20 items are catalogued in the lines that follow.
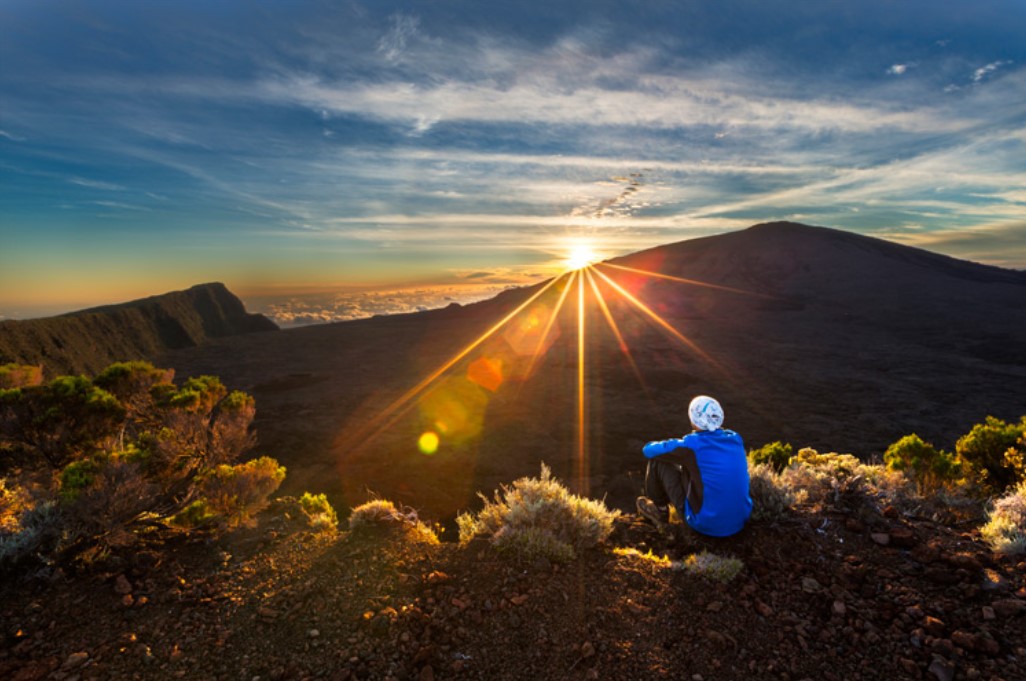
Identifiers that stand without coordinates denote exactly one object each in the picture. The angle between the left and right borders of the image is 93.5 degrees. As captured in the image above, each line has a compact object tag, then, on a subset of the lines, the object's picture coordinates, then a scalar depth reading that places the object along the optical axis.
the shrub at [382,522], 4.86
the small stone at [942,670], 2.93
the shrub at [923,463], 7.64
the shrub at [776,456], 9.30
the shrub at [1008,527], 4.02
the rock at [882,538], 4.34
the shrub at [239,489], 5.83
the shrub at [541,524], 4.20
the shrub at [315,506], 6.66
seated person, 4.41
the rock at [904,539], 4.27
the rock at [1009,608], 3.33
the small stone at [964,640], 3.11
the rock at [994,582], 3.59
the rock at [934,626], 3.26
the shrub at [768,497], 4.91
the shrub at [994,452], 7.23
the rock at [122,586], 3.62
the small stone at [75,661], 2.99
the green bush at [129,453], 4.20
